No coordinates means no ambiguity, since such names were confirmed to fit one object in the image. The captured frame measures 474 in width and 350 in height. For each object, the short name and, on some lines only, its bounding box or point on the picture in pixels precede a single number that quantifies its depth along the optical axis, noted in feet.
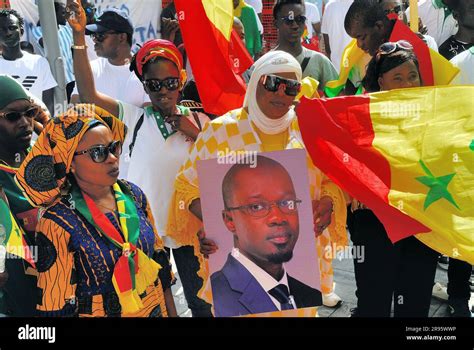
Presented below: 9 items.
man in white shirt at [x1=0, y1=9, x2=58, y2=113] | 15.30
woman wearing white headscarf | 8.62
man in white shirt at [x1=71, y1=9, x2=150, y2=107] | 12.91
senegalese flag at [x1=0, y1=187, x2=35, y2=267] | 8.09
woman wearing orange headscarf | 7.38
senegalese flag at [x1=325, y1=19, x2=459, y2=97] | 9.44
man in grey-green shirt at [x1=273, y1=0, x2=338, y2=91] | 14.61
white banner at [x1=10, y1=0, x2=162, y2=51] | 17.56
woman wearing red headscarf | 9.72
